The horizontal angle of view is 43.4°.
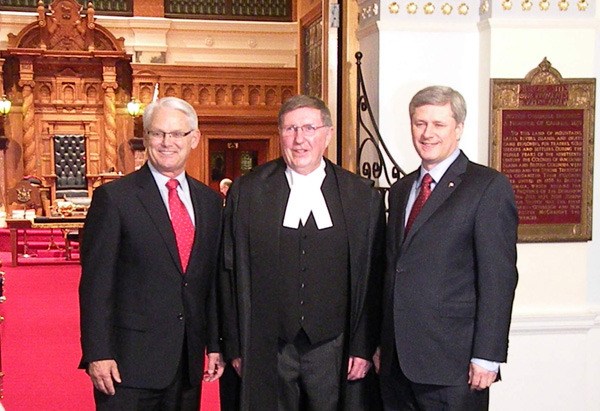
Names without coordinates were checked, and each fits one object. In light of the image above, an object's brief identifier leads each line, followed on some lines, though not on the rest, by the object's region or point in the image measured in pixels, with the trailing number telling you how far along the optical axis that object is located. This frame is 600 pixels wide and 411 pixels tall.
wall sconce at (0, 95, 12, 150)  14.30
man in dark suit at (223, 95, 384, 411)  3.30
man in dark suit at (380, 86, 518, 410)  3.06
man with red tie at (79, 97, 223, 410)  3.07
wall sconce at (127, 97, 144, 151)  14.83
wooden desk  12.01
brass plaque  4.71
